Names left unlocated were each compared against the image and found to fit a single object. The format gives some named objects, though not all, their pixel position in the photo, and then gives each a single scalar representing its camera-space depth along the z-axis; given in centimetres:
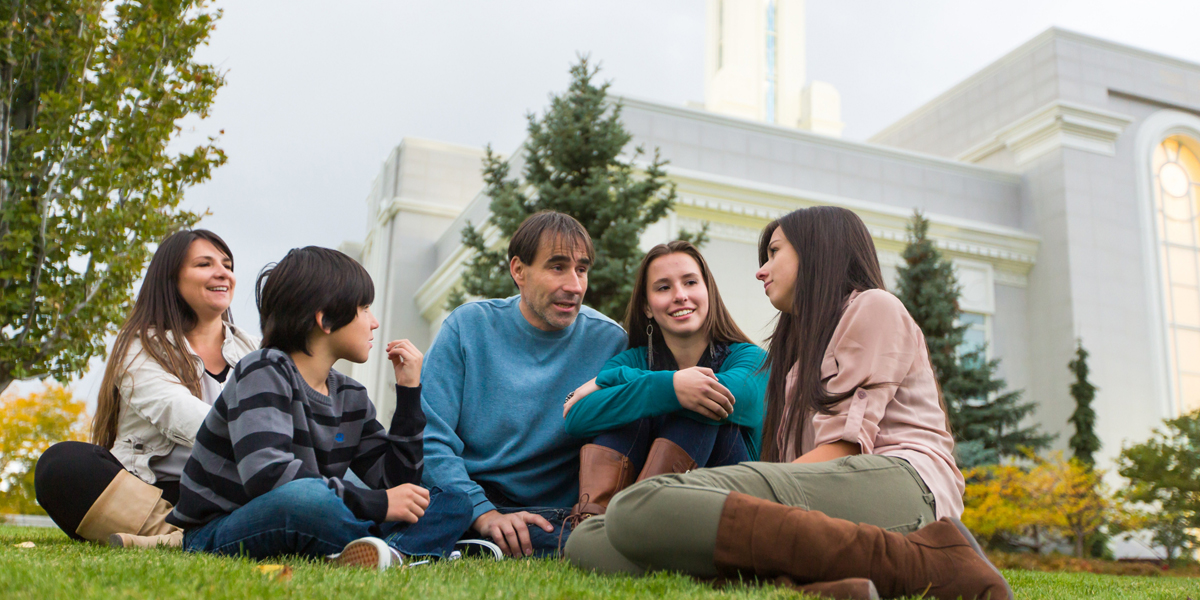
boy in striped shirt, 254
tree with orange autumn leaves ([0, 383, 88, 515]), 1236
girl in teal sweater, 291
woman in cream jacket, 318
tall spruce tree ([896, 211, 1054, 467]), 1368
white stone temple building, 1539
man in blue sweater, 344
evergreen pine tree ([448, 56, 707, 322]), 1019
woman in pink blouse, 200
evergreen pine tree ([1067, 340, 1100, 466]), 1533
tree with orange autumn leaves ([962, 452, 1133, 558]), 1259
